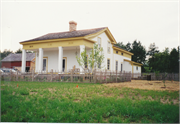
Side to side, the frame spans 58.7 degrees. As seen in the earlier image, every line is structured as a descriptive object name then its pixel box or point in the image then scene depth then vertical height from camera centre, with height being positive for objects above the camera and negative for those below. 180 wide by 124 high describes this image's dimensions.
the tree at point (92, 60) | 16.79 +1.05
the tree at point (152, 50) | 47.81 +6.07
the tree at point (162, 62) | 32.06 +1.66
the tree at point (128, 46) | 51.90 +7.90
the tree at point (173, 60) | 29.97 +1.89
